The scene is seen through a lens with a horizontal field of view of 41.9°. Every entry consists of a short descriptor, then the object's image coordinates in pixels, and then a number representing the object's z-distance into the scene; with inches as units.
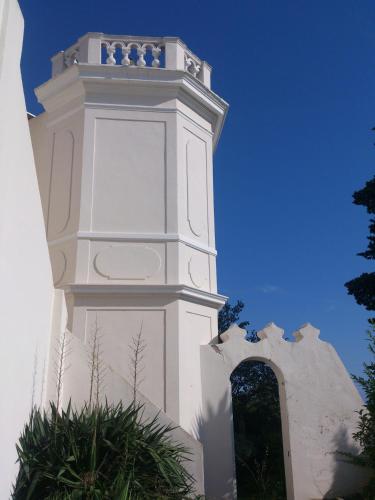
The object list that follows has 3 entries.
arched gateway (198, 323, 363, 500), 297.0
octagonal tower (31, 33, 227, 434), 300.0
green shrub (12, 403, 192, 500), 185.5
